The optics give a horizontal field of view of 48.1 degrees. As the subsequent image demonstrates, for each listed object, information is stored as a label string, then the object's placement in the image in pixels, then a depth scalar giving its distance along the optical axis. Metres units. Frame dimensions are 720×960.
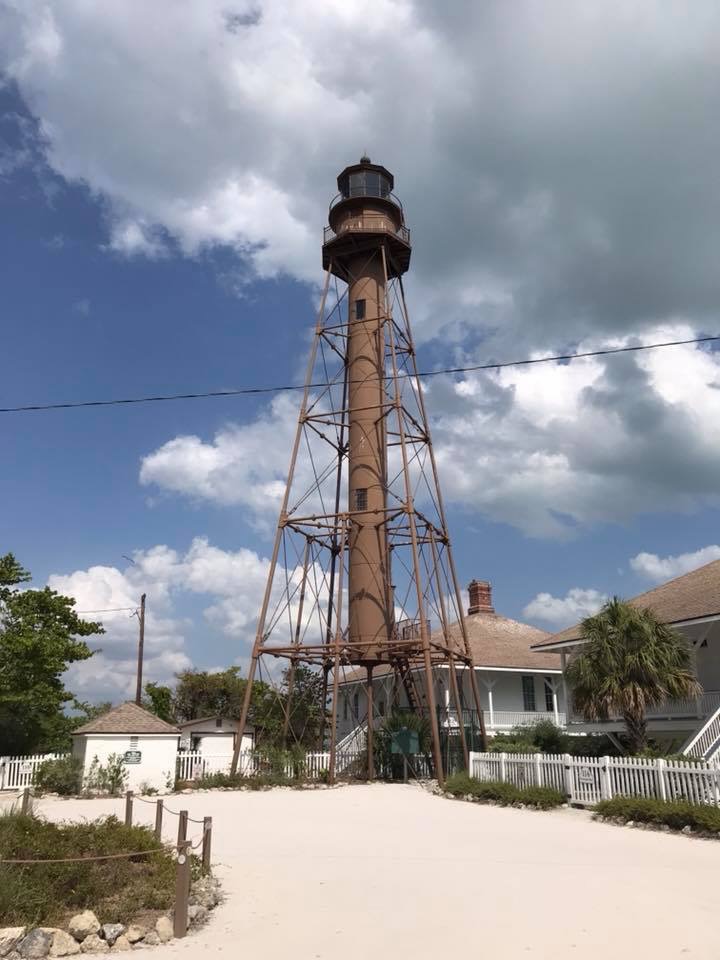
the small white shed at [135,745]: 23.92
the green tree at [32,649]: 27.52
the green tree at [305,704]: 38.03
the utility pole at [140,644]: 39.47
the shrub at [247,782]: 24.38
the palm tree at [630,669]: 19.28
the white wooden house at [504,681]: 32.66
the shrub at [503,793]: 18.19
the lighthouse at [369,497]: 26.42
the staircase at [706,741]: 18.20
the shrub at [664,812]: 13.83
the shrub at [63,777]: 23.06
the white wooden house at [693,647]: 21.56
